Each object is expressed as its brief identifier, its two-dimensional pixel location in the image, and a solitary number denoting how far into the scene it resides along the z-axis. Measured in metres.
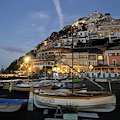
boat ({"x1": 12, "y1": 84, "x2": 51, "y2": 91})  16.36
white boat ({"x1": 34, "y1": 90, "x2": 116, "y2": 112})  7.76
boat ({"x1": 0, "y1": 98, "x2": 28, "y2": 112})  7.96
